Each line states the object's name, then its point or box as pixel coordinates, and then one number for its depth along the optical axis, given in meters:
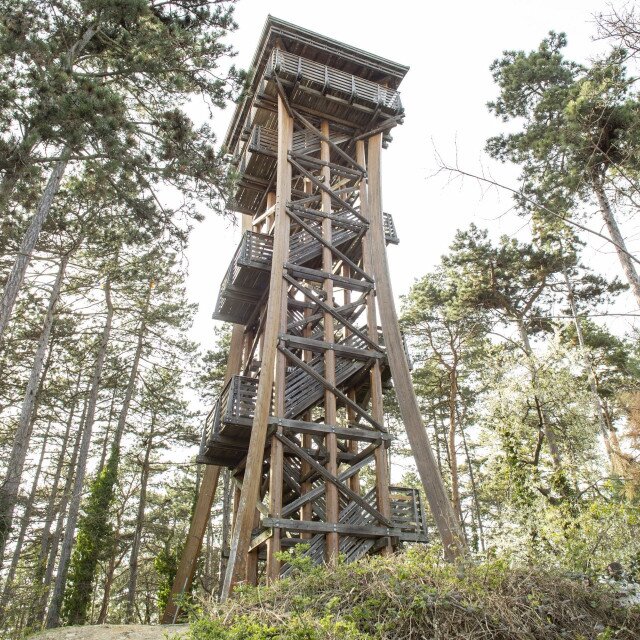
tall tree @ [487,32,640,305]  9.02
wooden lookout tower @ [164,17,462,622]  9.87
